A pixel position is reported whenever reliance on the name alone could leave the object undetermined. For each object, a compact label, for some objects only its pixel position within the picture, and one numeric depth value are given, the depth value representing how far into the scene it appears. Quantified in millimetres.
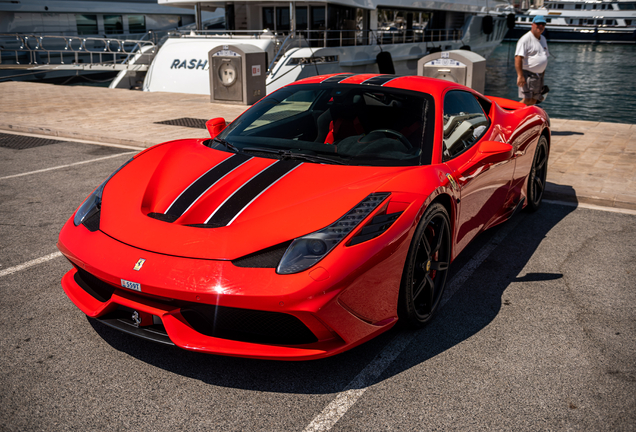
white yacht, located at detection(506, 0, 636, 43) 63594
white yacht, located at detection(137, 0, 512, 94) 18109
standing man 8578
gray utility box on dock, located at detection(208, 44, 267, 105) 13453
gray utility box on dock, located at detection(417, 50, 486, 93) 10070
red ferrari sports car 2500
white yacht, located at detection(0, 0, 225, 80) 22059
